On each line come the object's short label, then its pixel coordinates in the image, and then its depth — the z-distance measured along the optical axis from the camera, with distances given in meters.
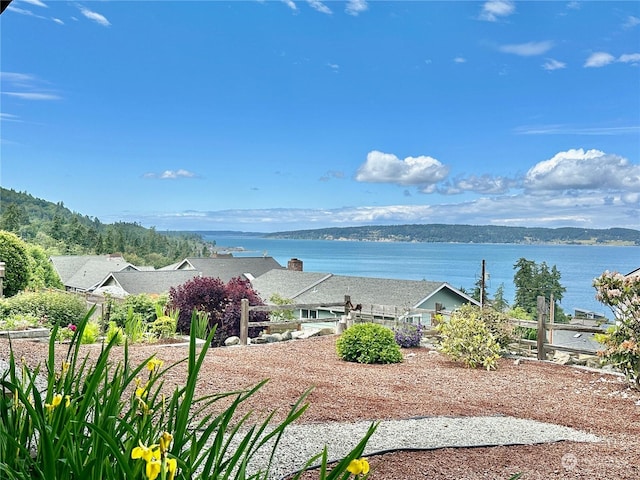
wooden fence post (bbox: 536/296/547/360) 8.05
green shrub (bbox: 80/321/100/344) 7.93
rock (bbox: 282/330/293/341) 10.14
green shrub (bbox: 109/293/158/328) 11.88
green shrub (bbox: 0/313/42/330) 8.01
